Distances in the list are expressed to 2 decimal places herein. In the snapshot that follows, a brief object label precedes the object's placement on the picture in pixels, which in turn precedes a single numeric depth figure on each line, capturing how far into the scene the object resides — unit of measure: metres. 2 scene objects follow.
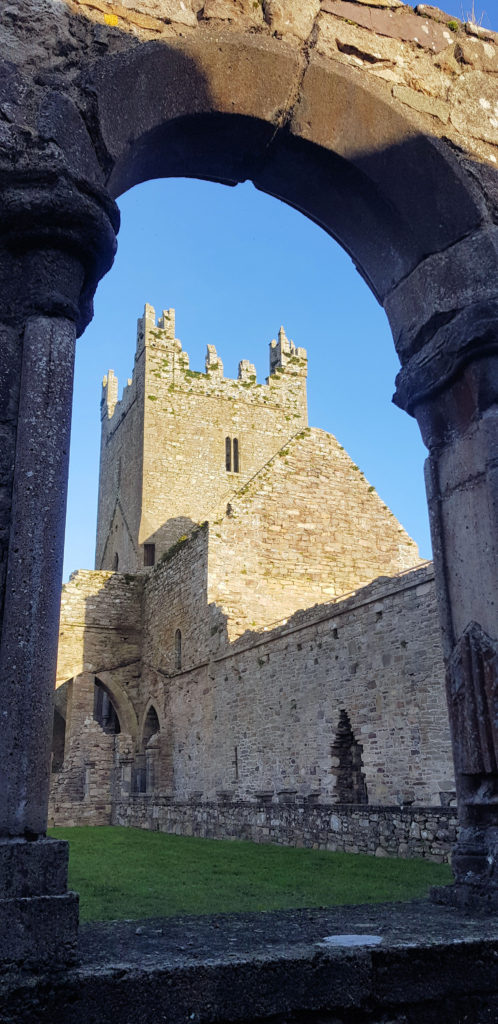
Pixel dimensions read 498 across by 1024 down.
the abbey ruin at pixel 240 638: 11.88
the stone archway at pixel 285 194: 2.83
